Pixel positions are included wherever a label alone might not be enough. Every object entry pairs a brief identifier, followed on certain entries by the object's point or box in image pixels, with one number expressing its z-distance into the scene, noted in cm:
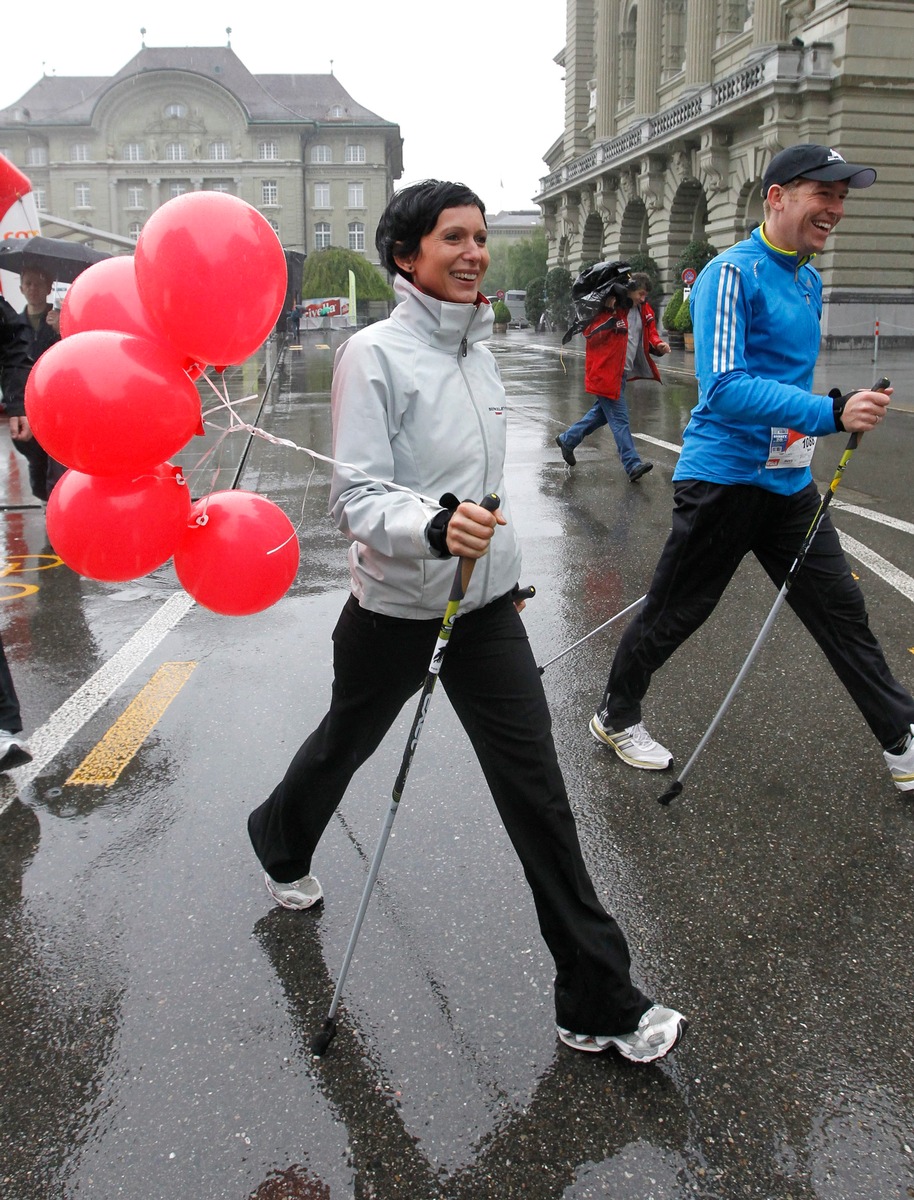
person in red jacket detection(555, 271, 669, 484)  1030
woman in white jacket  235
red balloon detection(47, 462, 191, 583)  261
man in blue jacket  334
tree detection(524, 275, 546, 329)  5753
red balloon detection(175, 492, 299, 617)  263
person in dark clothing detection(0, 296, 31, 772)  400
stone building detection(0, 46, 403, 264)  9162
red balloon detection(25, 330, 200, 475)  231
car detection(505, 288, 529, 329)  8394
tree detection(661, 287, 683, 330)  3131
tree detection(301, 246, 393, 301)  6519
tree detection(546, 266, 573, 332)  5331
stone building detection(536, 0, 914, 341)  3027
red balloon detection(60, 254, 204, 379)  255
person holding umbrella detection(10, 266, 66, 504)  750
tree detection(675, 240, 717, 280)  3475
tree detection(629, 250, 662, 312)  4056
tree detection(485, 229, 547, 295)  8775
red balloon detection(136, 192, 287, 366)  240
